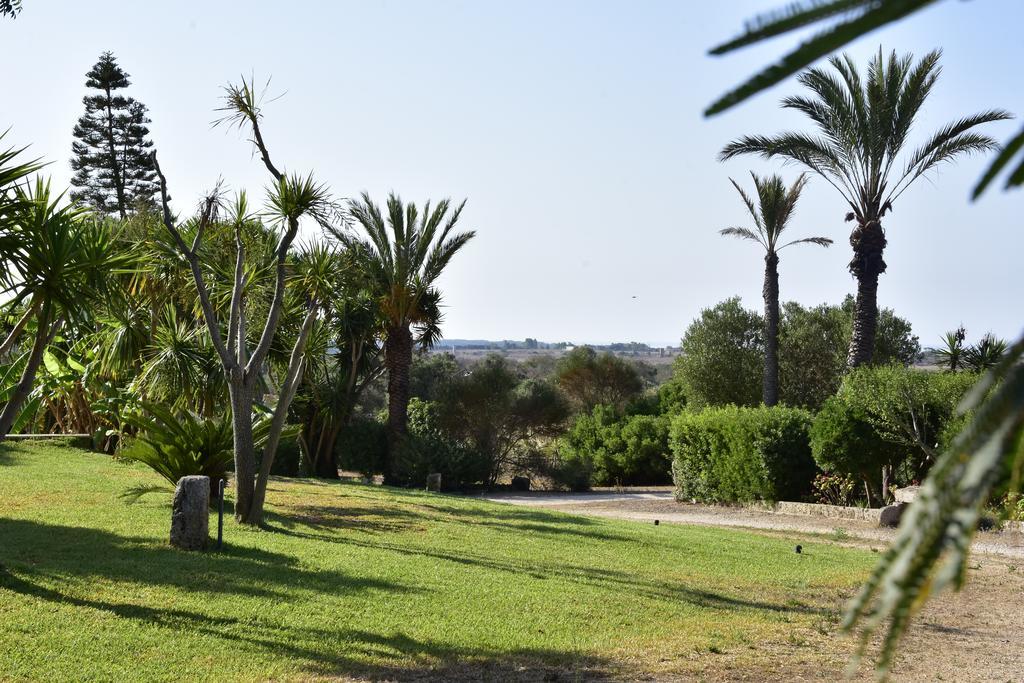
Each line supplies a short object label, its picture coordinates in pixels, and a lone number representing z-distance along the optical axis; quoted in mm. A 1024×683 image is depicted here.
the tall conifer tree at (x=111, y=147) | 39000
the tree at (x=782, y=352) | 39375
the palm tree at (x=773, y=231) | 27625
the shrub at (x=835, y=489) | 20688
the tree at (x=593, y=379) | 49062
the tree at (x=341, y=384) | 28234
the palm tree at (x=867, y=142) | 21391
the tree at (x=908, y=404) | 19172
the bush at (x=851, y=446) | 20031
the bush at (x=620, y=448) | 31344
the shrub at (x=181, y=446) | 13711
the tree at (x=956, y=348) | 28562
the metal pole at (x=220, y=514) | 10256
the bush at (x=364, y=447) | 28953
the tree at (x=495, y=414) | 31125
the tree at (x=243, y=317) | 11930
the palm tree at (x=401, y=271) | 28094
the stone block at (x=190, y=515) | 10320
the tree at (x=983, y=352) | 27297
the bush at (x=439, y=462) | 27172
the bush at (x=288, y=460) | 28156
